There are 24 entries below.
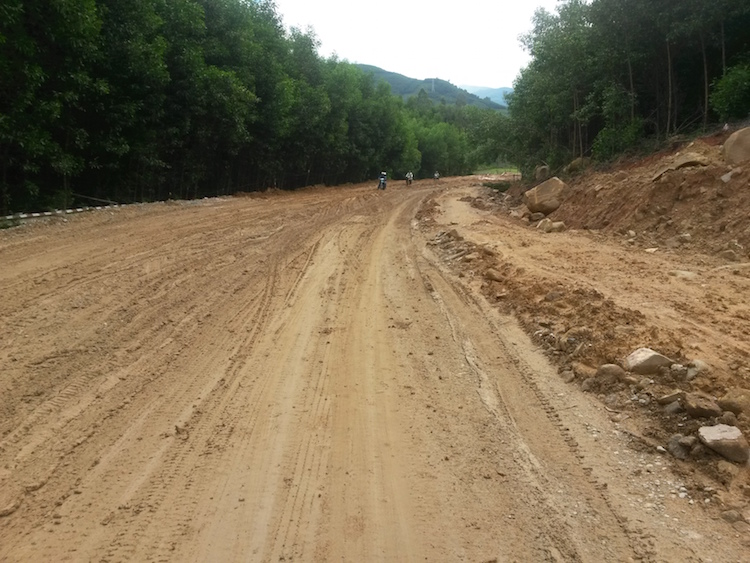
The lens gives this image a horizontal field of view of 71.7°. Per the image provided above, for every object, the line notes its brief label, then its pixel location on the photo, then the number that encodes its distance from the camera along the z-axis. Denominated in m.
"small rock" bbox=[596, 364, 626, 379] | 4.64
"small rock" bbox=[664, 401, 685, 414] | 3.98
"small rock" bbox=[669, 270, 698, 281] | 7.55
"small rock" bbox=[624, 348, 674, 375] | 4.53
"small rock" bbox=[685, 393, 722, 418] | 3.81
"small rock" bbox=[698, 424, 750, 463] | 3.42
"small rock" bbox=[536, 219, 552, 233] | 13.08
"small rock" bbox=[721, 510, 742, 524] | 2.99
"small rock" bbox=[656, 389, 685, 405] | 4.06
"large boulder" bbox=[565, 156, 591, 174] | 18.79
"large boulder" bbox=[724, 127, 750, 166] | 10.44
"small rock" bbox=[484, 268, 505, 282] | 8.36
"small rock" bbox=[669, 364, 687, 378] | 4.37
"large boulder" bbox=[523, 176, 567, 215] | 15.49
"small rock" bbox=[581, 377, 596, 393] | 4.65
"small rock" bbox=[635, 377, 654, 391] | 4.40
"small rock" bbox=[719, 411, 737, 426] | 3.70
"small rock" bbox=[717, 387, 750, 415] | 3.80
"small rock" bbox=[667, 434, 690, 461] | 3.61
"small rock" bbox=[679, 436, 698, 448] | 3.62
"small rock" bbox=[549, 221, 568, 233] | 13.00
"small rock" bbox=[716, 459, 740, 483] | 3.31
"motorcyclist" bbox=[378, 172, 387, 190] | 33.75
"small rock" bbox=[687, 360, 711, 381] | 4.32
